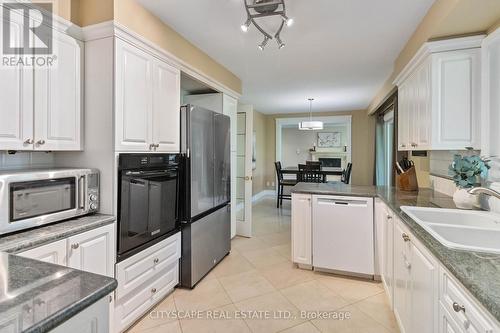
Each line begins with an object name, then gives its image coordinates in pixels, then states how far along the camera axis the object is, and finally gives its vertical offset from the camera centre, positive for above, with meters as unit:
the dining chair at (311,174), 6.00 -0.22
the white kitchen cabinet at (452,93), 1.92 +0.55
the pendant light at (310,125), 5.92 +0.91
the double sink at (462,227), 1.37 -0.36
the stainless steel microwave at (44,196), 1.33 -0.19
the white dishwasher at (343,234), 2.62 -0.73
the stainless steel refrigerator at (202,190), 2.45 -0.27
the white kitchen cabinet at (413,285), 1.20 -0.66
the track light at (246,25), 1.84 +1.01
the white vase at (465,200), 1.79 -0.24
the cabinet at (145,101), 1.84 +0.50
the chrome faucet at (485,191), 1.30 -0.13
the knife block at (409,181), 2.68 -0.16
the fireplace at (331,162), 9.28 +0.10
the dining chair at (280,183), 6.31 -0.46
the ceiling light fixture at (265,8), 1.84 +1.16
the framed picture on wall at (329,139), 9.41 +0.93
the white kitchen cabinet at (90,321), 0.68 -0.44
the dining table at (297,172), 5.90 -0.17
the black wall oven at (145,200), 1.84 -0.29
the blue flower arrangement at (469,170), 1.72 -0.03
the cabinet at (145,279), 1.84 -0.93
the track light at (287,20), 1.86 +1.06
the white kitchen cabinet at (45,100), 1.46 +0.39
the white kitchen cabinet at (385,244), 2.08 -0.71
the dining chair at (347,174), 5.79 -0.20
